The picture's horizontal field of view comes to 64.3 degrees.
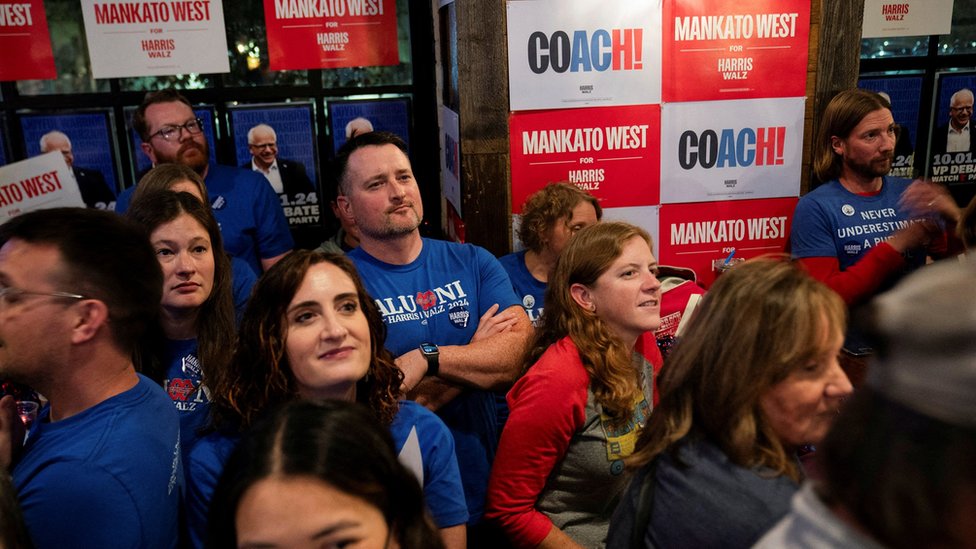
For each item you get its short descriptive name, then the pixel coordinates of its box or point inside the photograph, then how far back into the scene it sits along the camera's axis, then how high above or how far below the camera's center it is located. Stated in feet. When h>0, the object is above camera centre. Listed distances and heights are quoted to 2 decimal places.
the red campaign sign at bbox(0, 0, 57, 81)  13.55 +1.17
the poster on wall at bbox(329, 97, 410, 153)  14.79 -0.37
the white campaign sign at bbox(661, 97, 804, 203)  12.42 -1.04
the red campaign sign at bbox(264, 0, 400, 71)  14.08 +1.16
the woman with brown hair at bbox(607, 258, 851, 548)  4.54 -1.96
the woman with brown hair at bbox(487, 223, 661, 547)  6.82 -2.83
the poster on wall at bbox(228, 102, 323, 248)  14.57 -0.92
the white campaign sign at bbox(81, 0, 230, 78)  13.65 +1.20
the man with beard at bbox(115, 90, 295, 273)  12.21 -1.34
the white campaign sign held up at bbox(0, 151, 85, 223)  14.16 -1.36
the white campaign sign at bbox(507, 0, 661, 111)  11.55 +0.53
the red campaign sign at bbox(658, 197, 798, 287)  12.79 -2.38
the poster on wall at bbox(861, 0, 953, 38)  15.17 +1.12
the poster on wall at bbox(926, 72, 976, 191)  16.29 -1.21
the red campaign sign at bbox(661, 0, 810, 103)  12.03 +0.52
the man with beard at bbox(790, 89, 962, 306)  11.12 -1.89
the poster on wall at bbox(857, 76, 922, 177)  16.02 -0.63
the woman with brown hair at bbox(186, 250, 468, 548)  6.04 -2.09
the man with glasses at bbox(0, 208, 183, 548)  4.95 -1.86
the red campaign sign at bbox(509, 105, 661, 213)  11.99 -0.96
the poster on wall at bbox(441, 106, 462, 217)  12.51 -1.10
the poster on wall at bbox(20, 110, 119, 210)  14.28 -0.65
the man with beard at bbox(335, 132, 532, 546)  8.20 -2.34
